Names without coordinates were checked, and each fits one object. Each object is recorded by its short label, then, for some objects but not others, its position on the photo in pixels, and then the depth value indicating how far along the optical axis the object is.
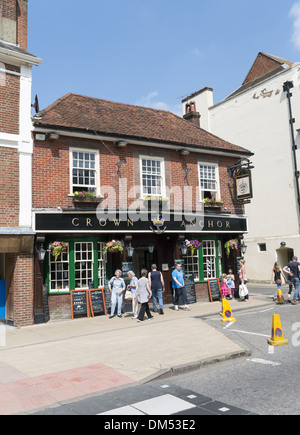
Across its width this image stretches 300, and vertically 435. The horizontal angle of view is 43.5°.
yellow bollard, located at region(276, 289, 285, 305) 14.22
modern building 22.48
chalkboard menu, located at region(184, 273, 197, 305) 15.20
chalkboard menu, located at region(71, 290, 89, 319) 12.88
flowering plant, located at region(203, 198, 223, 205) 15.92
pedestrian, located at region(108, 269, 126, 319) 12.52
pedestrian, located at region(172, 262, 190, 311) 13.52
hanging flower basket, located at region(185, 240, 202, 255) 15.14
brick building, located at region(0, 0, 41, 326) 11.83
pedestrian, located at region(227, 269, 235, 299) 15.57
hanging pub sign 15.98
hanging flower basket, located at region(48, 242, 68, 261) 12.47
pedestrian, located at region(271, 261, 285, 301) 14.86
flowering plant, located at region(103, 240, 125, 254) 13.37
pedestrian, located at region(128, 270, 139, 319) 12.60
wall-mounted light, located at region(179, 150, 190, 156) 15.55
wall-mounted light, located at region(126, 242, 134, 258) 13.66
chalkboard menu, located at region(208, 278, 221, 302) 15.90
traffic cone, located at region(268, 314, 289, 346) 8.52
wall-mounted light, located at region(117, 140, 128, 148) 14.08
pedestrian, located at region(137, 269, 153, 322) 11.78
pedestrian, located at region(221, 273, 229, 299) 15.06
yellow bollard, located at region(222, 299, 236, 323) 11.21
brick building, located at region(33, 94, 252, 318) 12.83
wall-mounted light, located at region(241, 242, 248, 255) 16.25
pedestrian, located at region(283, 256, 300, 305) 13.70
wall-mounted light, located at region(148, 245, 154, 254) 14.58
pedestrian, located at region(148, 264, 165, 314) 12.93
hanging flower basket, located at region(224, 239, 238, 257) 16.20
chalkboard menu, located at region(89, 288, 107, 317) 13.18
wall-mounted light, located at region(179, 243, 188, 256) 14.96
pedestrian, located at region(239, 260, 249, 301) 15.64
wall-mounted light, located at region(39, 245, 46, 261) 12.05
